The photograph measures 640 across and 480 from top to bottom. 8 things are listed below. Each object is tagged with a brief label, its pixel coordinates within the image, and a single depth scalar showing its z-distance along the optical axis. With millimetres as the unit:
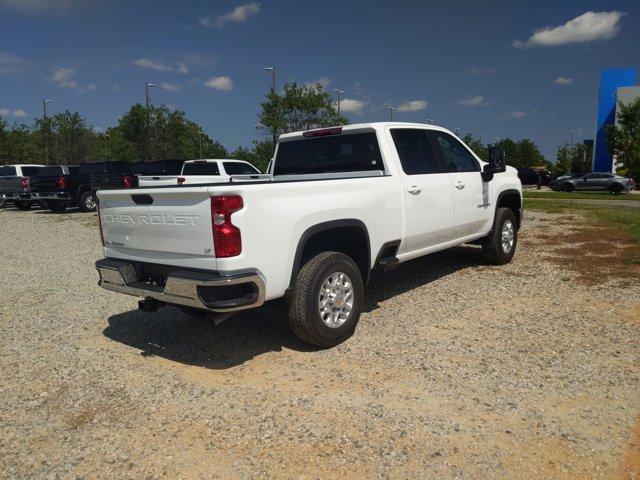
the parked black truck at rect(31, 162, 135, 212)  17453
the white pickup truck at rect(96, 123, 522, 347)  3600
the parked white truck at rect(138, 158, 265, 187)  15728
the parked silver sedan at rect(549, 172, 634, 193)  29328
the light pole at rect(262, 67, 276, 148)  26141
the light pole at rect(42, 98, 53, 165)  39741
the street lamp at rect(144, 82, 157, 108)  33125
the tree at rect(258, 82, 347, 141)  25906
